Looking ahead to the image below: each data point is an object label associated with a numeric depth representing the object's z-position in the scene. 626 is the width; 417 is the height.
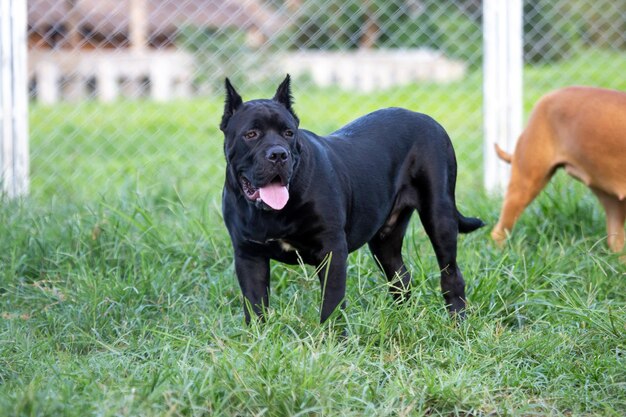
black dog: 7.62
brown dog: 11.26
